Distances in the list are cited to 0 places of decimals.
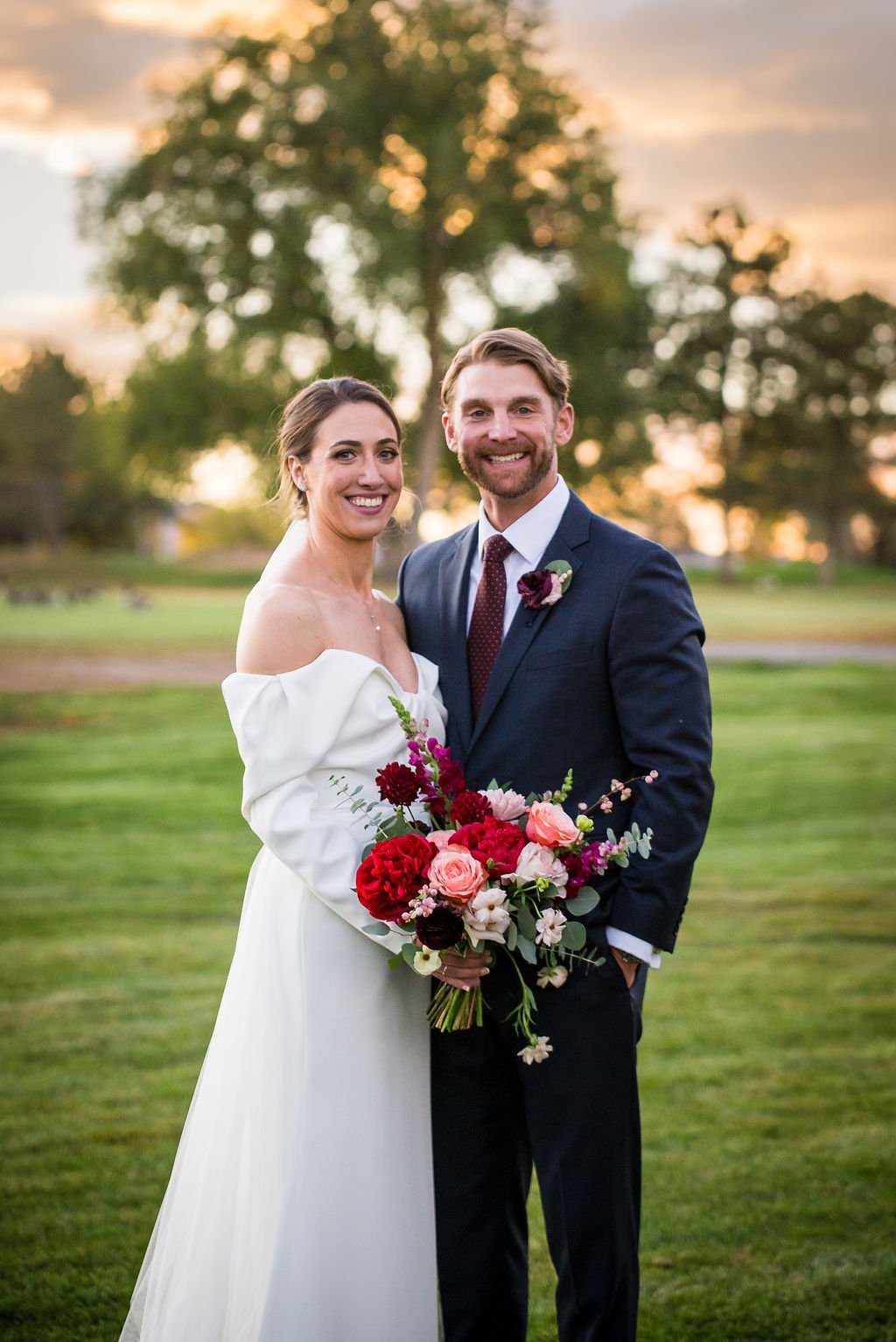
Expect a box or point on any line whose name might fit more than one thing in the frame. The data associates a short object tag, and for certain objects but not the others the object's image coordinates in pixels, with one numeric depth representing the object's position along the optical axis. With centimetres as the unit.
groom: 303
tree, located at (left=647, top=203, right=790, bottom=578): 5862
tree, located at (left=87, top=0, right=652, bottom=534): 3086
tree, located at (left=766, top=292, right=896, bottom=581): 5806
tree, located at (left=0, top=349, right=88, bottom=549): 6400
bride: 304
